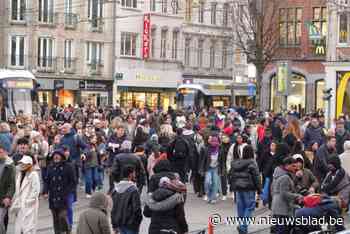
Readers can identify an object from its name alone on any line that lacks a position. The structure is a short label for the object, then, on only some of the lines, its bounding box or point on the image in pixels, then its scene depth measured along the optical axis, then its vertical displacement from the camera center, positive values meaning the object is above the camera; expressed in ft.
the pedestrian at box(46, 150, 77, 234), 47.78 -5.44
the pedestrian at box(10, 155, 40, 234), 44.96 -5.77
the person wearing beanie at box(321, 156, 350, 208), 45.11 -4.68
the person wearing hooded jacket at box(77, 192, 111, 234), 34.22 -5.12
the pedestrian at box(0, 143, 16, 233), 45.88 -5.23
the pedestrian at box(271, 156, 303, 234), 42.11 -5.17
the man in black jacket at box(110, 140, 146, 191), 44.84 -4.17
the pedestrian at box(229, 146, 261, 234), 50.39 -5.14
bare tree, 172.04 +12.54
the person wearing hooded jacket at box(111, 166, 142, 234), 38.81 -5.32
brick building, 187.73 +7.95
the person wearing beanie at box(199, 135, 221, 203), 66.49 -5.83
